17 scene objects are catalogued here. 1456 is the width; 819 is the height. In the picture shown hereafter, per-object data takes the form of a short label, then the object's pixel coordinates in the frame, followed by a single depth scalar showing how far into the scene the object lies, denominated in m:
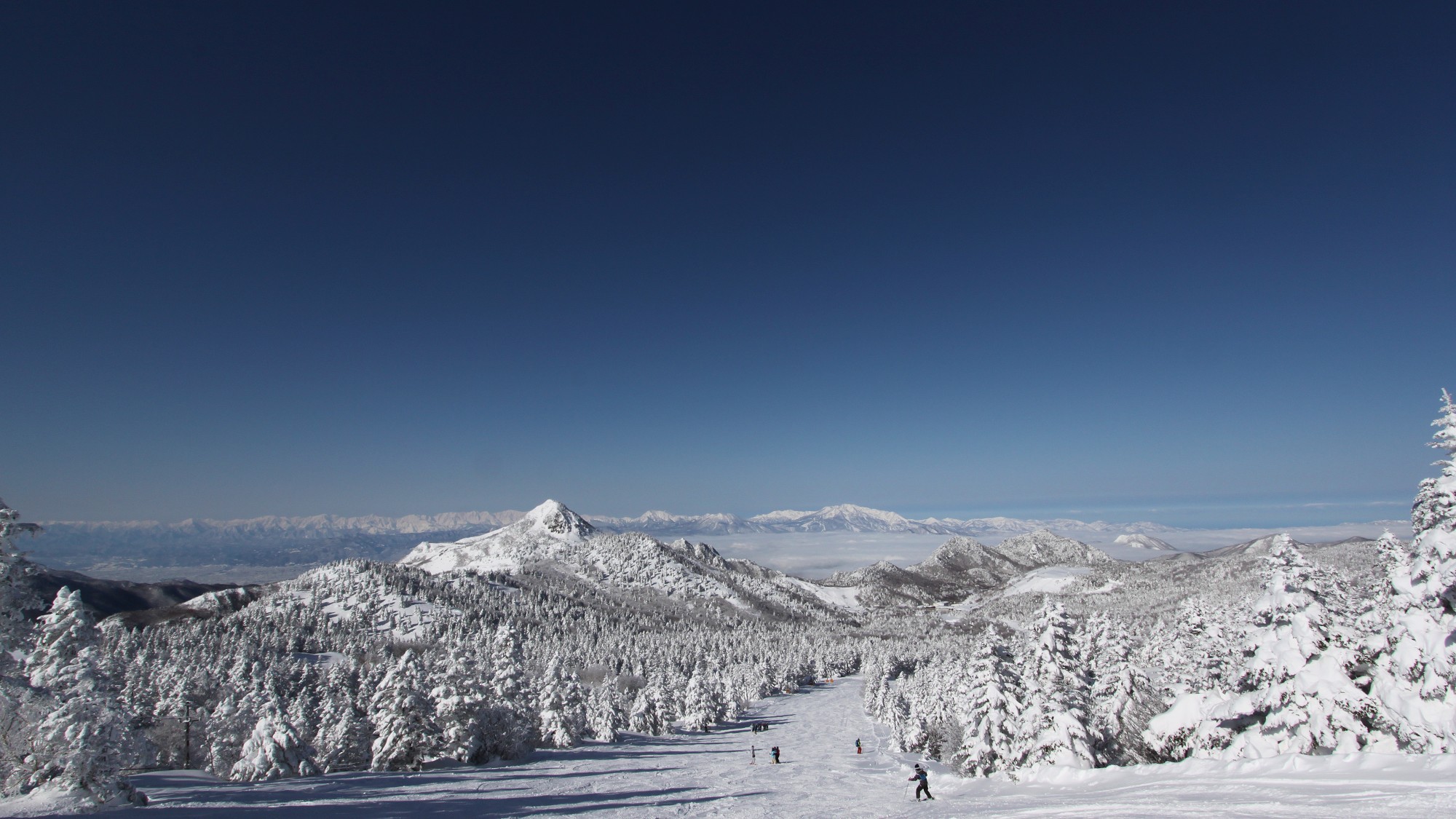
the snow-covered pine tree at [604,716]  72.62
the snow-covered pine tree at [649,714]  85.38
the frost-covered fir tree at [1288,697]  20.47
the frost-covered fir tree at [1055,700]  31.41
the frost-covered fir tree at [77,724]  21.58
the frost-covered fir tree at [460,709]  43.72
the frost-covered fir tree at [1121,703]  34.62
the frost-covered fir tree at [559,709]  64.12
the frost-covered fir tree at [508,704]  47.00
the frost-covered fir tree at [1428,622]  18.02
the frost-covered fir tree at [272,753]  41.59
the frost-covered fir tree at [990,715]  35.44
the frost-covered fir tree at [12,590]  19.97
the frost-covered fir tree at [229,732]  52.94
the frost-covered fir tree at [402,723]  41.59
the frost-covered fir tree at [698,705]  95.94
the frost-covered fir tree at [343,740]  49.81
